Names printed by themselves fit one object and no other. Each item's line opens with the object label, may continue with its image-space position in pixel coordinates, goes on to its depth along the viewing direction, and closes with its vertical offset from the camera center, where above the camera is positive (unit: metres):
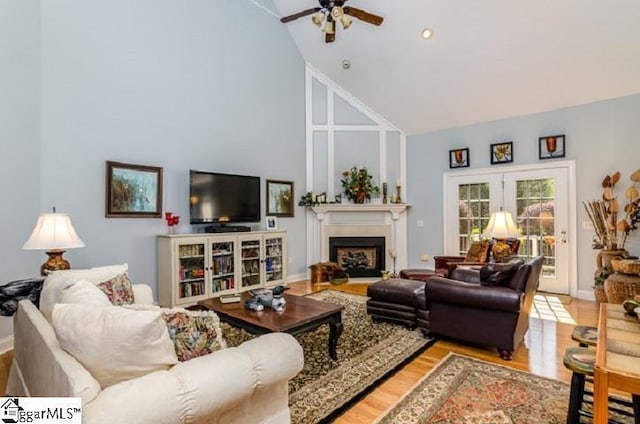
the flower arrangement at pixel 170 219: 4.40 -0.05
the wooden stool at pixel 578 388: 1.71 -0.94
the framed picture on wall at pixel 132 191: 3.96 +0.31
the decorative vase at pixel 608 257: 4.29 -0.54
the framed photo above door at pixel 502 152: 5.51 +1.04
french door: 5.08 +0.09
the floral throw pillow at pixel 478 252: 4.71 -0.53
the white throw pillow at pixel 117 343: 1.23 -0.48
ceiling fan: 3.88 +2.39
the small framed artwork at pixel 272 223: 5.81 -0.14
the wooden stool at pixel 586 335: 1.90 -0.72
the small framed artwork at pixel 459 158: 5.96 +1.02
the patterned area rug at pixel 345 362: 2.19 -1.22
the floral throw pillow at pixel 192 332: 1.46 -0.53
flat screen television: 4.65 +0.26
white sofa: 1.09 -0.63
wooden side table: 1.23 -0.59
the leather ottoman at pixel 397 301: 3.50 -0.92
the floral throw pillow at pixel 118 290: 2.34 -0.54
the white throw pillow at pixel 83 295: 1.70 -0.42
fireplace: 6.41 -0.73
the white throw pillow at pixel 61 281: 2.00 -0.43
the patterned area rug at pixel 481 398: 2.05 -1.23
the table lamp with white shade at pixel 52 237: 2.66 -0.17
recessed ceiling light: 4.70 +2.57
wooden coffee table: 2.47 -0.79
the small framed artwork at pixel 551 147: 5.04 +1.04
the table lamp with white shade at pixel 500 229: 4.30 -0.19
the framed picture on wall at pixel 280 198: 5.86 +0.31
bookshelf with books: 4.25 -0.69
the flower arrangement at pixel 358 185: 6.32 +0.57
